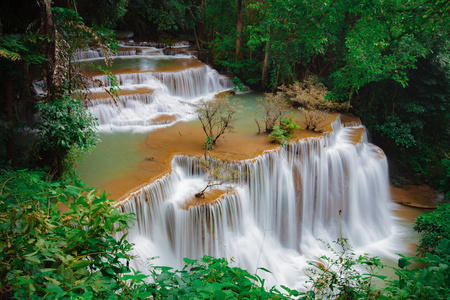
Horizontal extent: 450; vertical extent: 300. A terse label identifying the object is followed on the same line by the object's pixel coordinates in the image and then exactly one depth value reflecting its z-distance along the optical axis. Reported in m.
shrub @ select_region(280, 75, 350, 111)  10.84
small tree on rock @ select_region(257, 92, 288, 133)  9.34
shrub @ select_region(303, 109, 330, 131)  9.70
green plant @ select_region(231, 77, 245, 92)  15.01
